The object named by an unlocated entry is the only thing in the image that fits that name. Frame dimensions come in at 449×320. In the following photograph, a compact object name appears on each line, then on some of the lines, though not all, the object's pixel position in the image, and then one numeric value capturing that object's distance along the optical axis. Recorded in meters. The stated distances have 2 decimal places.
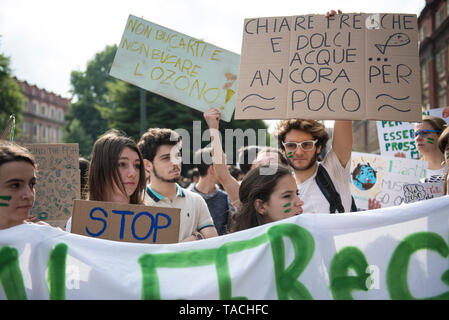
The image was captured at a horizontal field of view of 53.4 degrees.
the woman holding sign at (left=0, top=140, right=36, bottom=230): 2.06
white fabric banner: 1.98
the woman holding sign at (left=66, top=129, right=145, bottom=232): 2.73
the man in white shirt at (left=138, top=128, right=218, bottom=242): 3.05
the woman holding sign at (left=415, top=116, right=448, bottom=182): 3.62
